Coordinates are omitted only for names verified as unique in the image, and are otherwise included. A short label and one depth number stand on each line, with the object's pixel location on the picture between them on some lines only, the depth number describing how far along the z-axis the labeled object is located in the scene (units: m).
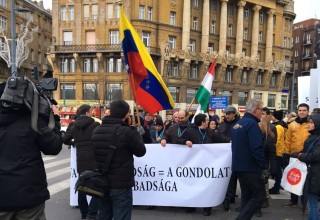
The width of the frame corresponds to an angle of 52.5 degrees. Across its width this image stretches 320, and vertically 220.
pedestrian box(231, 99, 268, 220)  4.59
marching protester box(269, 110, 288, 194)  7.42
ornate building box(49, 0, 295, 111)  41.50
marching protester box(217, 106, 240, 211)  6.36
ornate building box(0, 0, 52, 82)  48.09
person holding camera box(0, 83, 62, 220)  2.64
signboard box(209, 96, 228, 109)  27.03
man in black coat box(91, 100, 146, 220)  3.77
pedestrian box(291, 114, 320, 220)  4.54
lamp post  15.78
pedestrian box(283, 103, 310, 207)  6.34
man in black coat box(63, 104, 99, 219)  5.16
